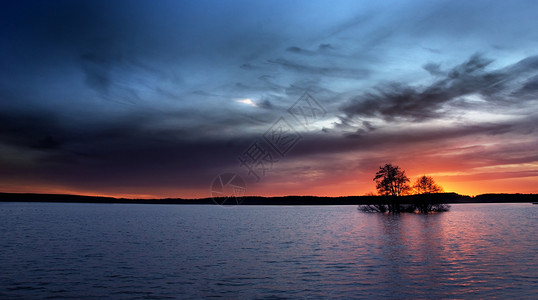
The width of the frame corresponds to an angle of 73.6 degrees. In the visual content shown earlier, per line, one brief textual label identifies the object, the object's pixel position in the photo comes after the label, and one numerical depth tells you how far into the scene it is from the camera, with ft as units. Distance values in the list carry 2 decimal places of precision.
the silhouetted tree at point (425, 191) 365.61
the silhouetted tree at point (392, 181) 354.33
